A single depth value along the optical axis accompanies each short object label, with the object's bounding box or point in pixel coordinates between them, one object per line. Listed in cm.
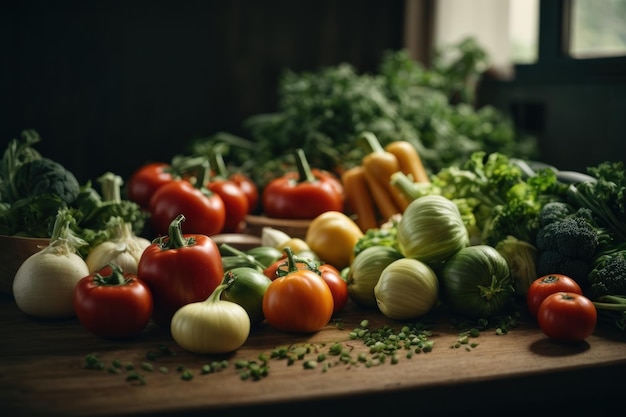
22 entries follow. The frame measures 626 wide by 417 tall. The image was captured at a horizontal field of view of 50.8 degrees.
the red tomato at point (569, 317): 145
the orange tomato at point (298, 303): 152
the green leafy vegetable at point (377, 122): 251
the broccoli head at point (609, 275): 157
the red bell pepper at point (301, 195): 216
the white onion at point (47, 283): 159
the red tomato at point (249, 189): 237
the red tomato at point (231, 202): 219
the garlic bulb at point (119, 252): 169
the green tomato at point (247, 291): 157
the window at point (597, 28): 250
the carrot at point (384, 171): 220
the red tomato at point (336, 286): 167
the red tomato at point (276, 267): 167
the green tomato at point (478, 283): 162
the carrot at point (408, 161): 225
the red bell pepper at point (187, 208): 201
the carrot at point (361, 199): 224
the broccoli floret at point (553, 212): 173
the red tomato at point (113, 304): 145
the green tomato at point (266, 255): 182
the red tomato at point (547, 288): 156
